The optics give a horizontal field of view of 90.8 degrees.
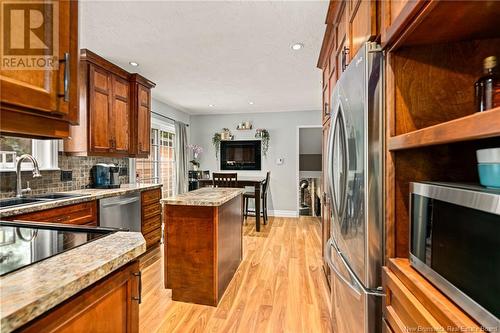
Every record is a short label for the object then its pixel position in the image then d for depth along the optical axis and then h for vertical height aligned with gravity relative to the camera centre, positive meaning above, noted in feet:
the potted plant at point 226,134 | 19.67 +2.58
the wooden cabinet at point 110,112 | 9.21 +2.29
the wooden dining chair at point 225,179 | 14.08 -0.74
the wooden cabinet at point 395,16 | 2.68 +1.79
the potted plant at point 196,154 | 19.67 +0.98
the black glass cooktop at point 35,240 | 2.44 -0.92
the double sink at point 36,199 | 7.02 -0.99
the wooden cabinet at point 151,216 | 10.66 -2.25
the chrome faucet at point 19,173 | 6.74 -0.18
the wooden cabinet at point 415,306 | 2.19 -1.42
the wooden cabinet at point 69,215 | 6.27 -1.37
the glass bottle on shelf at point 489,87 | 2.64 +0.88
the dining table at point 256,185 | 14.51 -1.13
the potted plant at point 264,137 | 19.06 +2.30
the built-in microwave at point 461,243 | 1.95 -0.74
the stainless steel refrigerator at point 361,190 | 3.50 -0.37
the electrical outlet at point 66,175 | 9.37 -0.34
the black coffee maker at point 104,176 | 10.62 -0.42
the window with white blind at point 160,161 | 14.62 +0.31
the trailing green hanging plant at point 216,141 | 19.88 +2.06
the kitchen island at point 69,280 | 1.78 -0.93
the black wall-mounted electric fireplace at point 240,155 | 19.35 +0.92
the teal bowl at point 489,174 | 2.18 -0.07
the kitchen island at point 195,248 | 7.04 -2.37
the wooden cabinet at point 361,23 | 3.66 +2.41
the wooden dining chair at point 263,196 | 15.84 -1.89
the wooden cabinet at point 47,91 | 2.37 +0.78
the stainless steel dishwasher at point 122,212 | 8.63 -1.71
